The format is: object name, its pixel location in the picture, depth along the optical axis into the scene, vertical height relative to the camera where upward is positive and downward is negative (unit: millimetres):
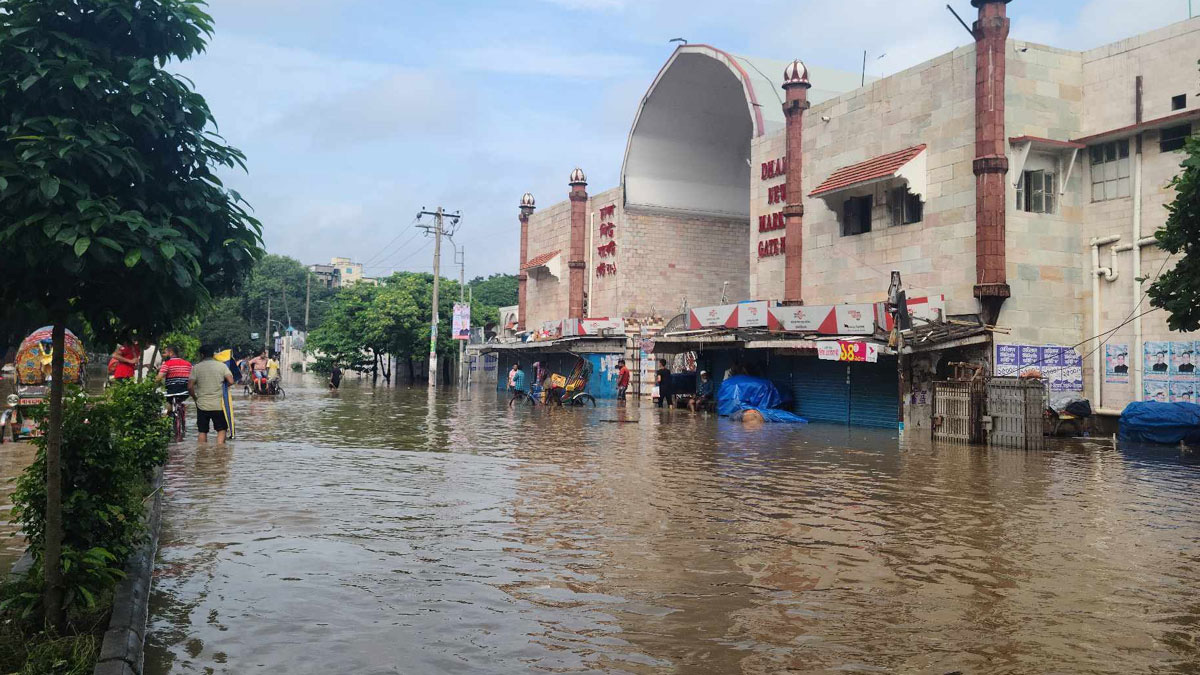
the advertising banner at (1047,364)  20328 +413
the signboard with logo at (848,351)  20767 +665
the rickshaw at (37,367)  13969 +64
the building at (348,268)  187000 +21496
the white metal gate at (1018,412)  17125 -534
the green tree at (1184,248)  13578 +2065
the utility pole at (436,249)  45250 +6593
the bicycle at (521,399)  30923 -729
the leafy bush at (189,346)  36475 +1134
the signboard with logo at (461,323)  46469 +2645
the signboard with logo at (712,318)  26641 +1829
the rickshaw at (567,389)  30453 -386
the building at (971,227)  19578 +3717
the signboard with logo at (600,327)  35844 +1950
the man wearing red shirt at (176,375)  14594 -30
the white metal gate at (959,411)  18109 -570
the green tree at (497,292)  103062 +9390
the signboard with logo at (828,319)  21797 +1498
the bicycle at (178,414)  14750 -657
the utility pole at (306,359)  95412 +1724
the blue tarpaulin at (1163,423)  17672 -729
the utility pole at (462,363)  47656 +679
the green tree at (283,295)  97250 +8840
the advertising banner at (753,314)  25203 +1769
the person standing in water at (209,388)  13641 -217
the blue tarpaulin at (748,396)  25688 -451
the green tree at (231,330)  66812 +3296
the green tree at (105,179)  4391 +977
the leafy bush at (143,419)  8227 -438
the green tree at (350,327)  58938 +3051
